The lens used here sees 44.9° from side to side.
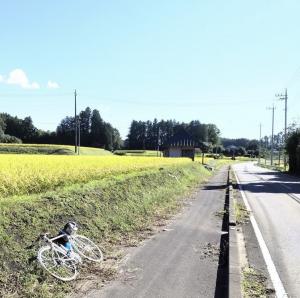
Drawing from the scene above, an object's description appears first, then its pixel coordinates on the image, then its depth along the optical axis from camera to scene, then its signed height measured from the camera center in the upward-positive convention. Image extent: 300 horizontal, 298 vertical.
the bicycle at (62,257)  4.98 -1.65
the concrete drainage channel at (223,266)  5.01 -1.94
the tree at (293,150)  42.35 +0.33
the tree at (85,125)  102.76 +6.09
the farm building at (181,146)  56.68 +0.50
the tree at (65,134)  91.81 +2.84
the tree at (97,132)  99.64 +3.98
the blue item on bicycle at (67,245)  5.43 -1.51
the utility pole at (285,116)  52.64 +5.62
